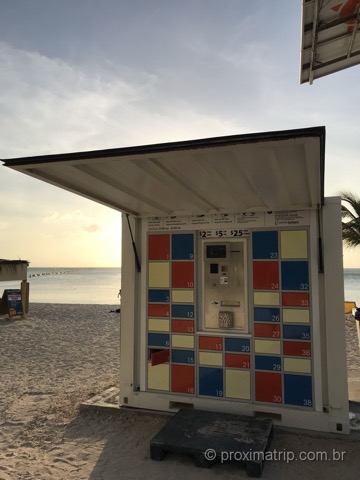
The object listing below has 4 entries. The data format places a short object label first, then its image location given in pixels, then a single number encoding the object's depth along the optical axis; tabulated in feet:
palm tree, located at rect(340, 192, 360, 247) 48.86
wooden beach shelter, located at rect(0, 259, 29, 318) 40.91
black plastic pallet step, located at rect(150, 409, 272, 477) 11.48
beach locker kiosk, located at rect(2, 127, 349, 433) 12.74
